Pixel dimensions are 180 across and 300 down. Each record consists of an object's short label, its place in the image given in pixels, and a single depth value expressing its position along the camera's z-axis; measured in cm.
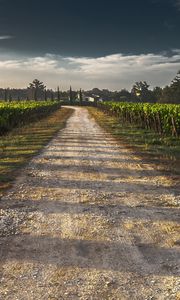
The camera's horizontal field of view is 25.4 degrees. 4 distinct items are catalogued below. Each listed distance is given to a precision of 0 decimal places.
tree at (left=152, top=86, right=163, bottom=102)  13508
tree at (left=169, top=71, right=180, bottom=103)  11591
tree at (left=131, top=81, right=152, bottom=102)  15073
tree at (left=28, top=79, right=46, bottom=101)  19838
